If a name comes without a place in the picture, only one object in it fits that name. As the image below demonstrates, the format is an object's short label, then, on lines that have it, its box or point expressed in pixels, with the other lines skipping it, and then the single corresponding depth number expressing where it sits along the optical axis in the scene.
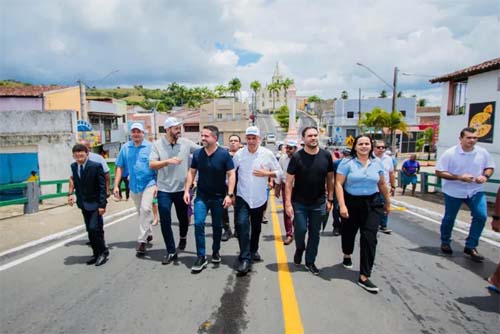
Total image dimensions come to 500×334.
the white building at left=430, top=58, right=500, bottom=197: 11.54
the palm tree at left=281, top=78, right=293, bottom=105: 117.62
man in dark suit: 4.98
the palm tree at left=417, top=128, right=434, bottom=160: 39.47
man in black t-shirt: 4.47
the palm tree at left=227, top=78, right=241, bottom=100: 95.50
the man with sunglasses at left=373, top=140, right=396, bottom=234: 7.02
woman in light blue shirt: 4.19
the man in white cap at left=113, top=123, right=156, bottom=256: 5.37
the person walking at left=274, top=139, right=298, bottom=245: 6.13
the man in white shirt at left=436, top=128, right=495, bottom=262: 5.24
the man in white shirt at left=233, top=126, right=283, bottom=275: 4.71
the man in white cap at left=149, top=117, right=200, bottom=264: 5.05
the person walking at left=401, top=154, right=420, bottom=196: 12.16
